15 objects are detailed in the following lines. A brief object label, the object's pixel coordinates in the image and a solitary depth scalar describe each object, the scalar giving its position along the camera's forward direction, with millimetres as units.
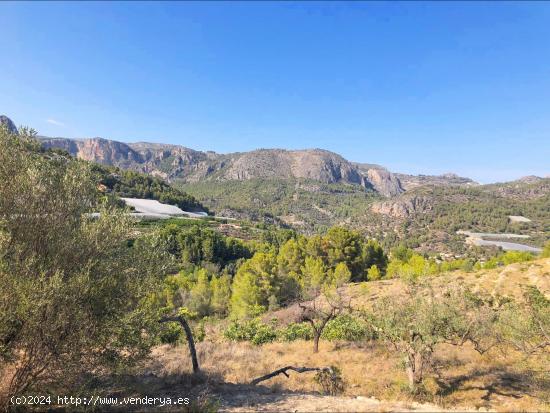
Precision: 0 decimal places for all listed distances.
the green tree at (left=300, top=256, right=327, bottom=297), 54969
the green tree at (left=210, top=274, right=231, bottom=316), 58625
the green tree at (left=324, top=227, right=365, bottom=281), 72688
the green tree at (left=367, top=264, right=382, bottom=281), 68000
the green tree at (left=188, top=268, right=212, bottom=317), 56625
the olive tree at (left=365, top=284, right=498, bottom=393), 16312
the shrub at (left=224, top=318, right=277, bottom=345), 28562
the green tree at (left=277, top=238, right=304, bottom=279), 69000
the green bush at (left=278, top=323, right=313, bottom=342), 29609
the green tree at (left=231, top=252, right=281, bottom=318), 53156
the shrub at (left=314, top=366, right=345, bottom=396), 15578
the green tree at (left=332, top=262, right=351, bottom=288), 61800
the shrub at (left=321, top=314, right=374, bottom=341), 27391
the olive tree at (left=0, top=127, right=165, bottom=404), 8828
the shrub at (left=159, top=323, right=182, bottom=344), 25470
